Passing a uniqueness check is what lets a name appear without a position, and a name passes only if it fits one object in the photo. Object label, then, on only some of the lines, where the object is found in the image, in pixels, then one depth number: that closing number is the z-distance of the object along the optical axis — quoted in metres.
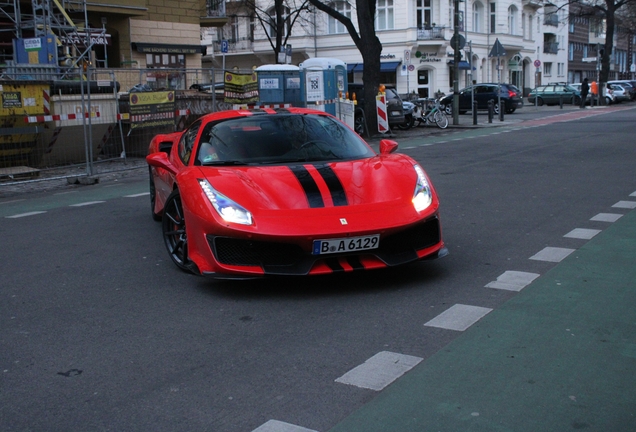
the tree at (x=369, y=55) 24.64
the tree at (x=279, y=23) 36.72
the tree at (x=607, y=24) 54.78
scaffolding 25.28
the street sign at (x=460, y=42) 28.38
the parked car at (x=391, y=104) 26.41
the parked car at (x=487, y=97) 40.34
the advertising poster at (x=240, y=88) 18.17
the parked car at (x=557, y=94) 51.62
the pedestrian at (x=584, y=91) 47.00
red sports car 5.43
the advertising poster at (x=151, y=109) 15.55
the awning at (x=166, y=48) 31.28
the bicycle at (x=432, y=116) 28.02
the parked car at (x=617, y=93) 54.97
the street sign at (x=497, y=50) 30.22
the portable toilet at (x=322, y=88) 20.69
